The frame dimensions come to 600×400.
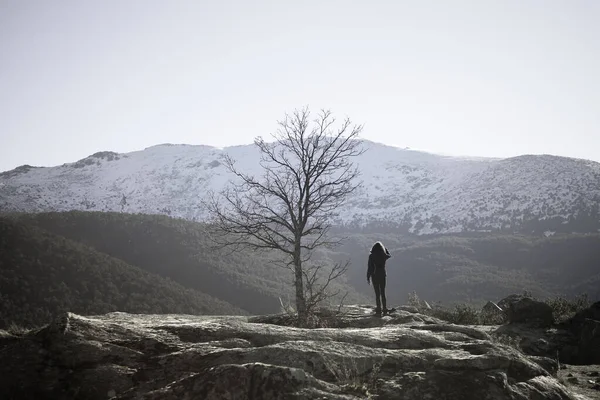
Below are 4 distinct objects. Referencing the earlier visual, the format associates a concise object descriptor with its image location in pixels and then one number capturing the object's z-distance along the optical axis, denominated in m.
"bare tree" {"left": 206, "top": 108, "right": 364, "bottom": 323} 17.09
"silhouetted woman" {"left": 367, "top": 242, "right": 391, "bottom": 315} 14.14
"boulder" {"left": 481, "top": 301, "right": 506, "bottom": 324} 18.67
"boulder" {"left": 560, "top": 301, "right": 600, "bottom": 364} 13.13
